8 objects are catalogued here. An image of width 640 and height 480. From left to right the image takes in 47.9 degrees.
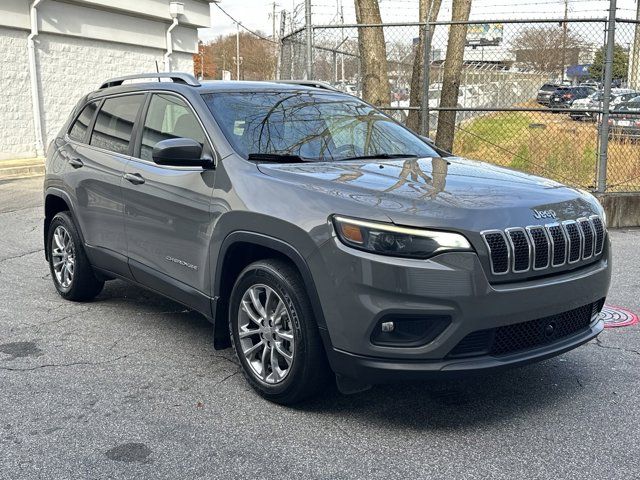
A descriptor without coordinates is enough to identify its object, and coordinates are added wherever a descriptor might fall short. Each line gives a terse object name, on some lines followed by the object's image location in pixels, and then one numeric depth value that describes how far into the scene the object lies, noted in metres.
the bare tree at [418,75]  11.85
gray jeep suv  3.32
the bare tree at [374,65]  11.79
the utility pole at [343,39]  10.96
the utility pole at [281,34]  12.48
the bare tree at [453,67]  11.56
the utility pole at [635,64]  9.60
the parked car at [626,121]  9.40
